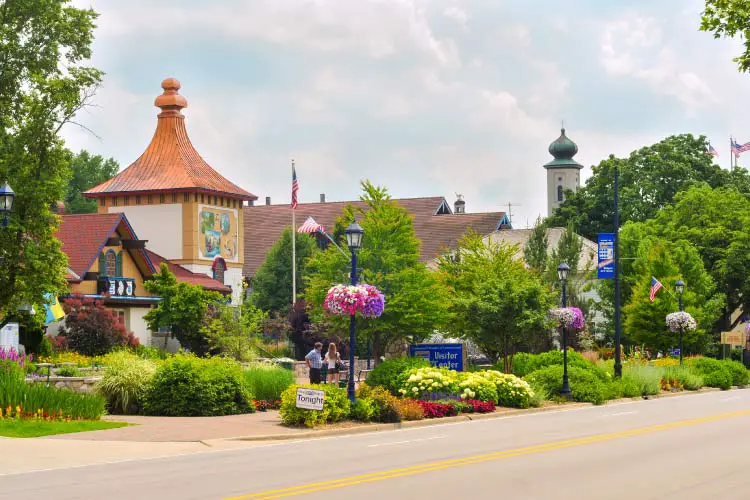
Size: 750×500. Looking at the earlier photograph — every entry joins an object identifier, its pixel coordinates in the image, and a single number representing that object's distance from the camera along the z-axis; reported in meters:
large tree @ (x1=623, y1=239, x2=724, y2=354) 58.94
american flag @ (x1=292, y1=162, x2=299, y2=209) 66.42
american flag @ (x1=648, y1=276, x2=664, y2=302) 52.59
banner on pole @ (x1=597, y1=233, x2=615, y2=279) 42.34
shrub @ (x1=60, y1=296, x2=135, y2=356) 48.22
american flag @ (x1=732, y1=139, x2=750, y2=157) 85.79
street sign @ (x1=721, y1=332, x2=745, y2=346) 54.14
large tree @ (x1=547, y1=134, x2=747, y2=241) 95.19
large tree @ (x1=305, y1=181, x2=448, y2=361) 38.91
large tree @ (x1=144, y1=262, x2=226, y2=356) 54.09
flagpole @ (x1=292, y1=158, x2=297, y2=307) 68.56
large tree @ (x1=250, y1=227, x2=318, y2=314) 77.69
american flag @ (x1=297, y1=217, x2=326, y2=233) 62.94
